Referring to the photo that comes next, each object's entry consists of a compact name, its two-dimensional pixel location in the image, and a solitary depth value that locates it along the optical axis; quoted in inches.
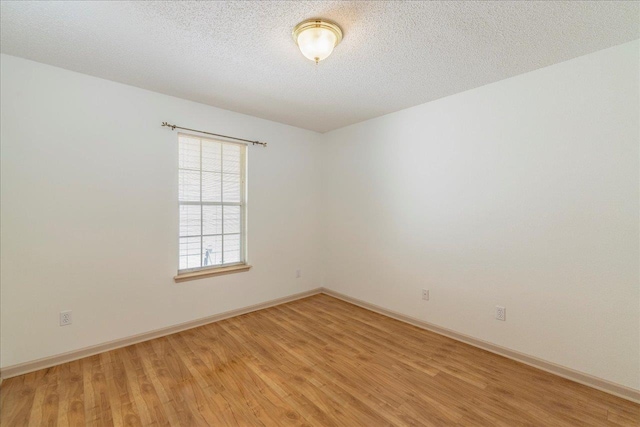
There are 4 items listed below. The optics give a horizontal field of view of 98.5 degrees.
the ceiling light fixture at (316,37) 70.1
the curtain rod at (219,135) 116.0
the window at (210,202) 123.9
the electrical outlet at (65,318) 95.1
